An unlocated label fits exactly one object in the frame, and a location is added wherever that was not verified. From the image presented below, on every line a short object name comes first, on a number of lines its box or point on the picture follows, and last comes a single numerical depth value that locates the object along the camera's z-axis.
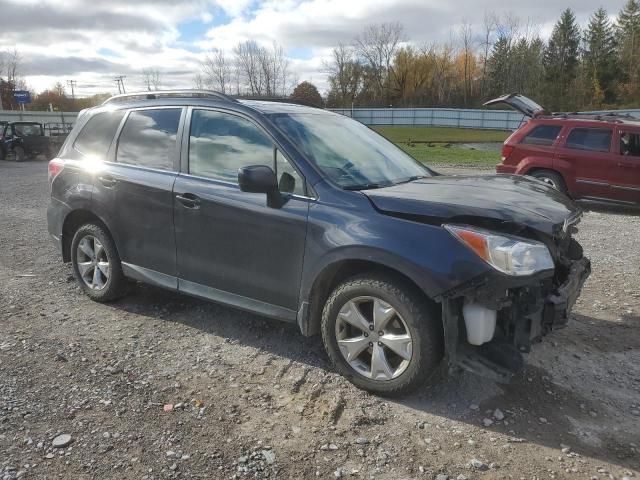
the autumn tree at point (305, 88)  69.25
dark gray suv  3.12
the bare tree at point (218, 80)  79.44
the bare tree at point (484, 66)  76.38
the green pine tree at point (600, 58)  61.94
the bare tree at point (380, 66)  82.88
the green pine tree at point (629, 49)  59.25
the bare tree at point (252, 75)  81.31
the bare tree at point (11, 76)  79.12
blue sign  56.50
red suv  9.91
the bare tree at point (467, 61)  81.90
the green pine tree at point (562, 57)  64.38
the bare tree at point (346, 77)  81.00
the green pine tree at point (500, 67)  72.57
